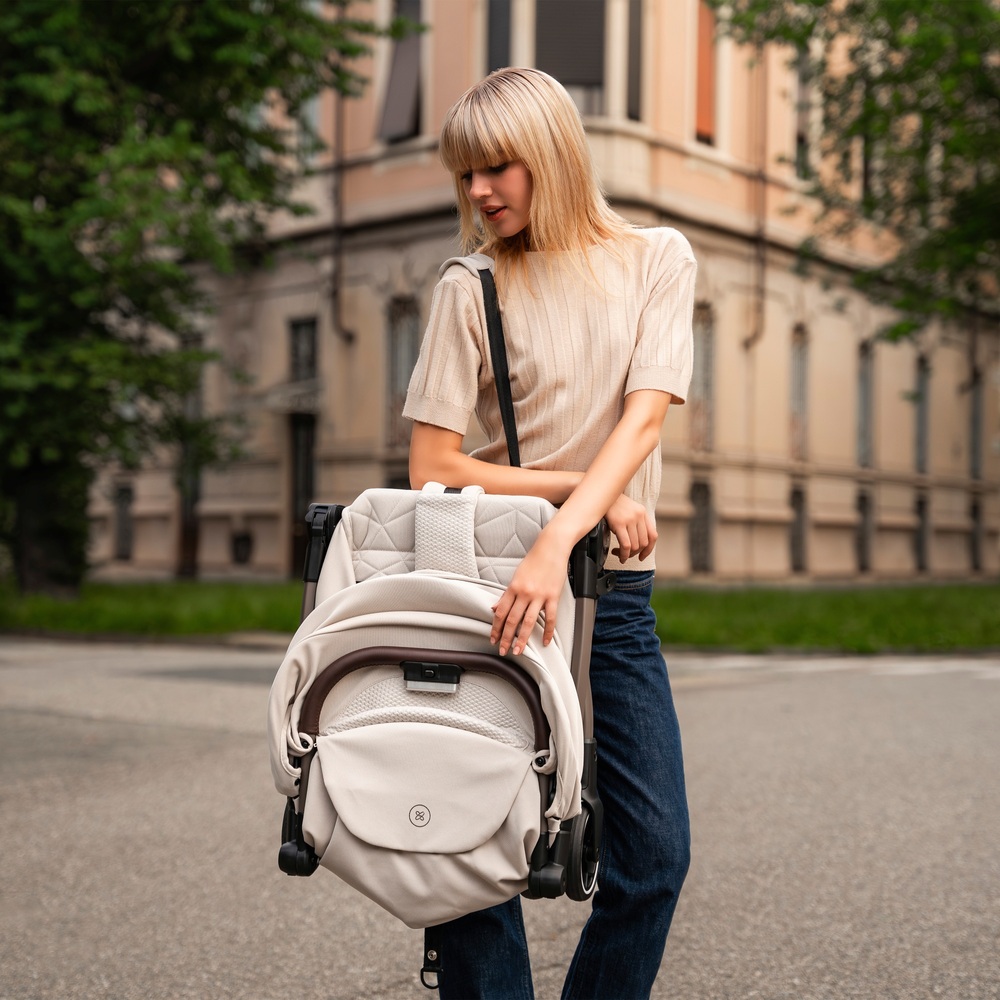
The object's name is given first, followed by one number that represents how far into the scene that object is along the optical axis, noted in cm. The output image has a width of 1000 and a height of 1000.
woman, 232
